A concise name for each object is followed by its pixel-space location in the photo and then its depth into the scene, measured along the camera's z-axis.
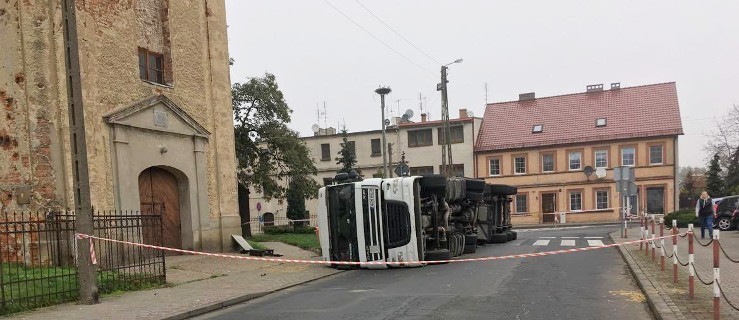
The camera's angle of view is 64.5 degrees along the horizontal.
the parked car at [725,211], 24.80
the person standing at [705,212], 19.61
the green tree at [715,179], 45.78
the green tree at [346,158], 44.31
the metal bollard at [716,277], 6.39
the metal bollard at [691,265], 7.55
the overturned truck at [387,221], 13.71
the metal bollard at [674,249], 9.00
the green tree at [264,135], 28.78
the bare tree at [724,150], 49.04
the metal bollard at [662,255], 10.90
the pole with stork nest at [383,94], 26.66
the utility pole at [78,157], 9.31
